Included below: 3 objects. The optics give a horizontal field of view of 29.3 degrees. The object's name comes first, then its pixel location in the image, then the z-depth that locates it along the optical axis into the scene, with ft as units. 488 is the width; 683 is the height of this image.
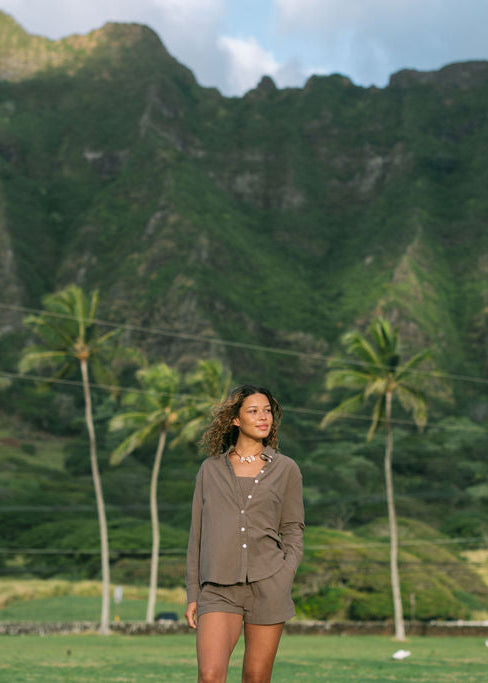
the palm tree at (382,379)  144.05
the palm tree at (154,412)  154.81
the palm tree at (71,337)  139.95
